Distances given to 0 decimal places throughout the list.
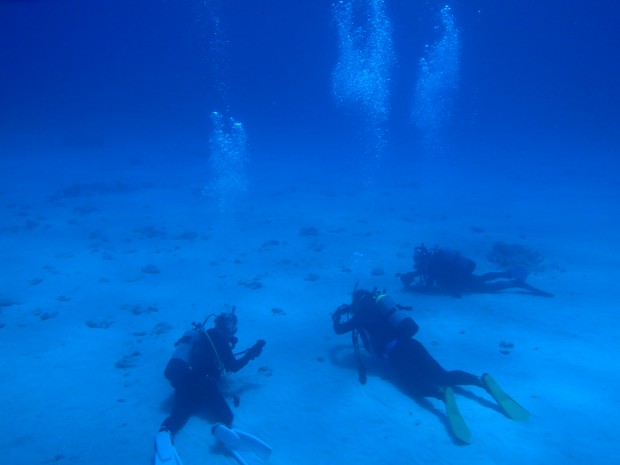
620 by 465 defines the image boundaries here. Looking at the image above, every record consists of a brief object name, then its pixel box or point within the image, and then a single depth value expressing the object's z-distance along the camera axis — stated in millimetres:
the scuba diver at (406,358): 6481
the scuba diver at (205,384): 5664
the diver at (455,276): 11656
